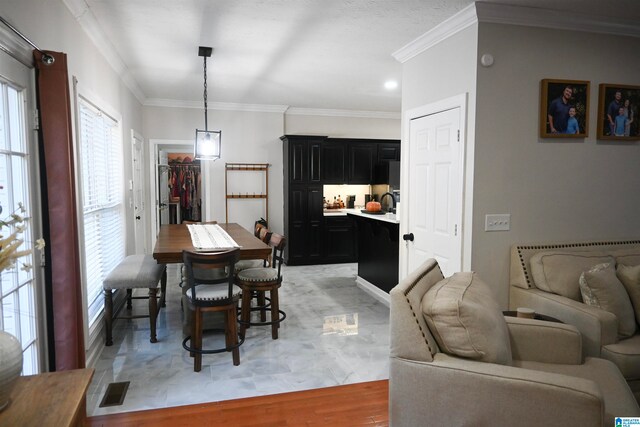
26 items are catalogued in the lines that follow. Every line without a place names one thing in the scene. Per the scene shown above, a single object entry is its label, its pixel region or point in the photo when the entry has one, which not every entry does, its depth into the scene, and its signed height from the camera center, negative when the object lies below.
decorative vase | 1.23 -0.54
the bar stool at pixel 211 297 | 3.06 -0.87
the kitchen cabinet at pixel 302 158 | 6.93 +0.39
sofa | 2.41 -0.74
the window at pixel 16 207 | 2.01 -0.13
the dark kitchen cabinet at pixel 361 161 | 7.28 +0.35
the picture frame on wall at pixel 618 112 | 3.35 +0.56
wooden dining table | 3.29 -0.56
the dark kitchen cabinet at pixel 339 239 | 7.21 -0.99
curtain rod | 1.91 +0.69
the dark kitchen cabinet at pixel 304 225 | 7.02 -0.73
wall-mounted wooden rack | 7.07 +0.05
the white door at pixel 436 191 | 3.34 -0.08
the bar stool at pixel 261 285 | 3.77 -0.92
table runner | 3.65 -0.56
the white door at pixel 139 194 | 5.68 -0.18
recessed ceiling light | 5.42 +1.27
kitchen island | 4.73 -0.85
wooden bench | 3.63 -0.89
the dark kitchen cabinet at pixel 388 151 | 7.44 +0.53
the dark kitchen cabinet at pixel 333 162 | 7.11 +0.32
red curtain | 2.27 -0.13
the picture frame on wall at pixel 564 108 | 3.23 +0.56
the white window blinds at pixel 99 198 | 3.51 -0.17
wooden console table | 1.28 -0.72
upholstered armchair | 1.60 -0.78
